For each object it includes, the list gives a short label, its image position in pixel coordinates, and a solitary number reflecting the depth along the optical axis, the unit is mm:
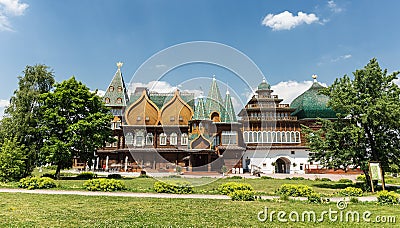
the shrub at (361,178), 26880
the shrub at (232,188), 14212
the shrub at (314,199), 12125
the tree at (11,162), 17859
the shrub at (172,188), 14398
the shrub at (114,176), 24403
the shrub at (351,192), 15084
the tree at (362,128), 18562
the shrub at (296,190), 13666
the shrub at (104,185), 14745
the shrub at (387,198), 12273
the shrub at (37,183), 15066
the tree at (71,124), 21812
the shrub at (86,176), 24134
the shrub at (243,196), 12453
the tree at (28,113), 21344
